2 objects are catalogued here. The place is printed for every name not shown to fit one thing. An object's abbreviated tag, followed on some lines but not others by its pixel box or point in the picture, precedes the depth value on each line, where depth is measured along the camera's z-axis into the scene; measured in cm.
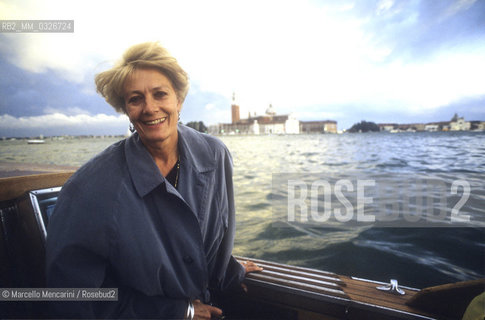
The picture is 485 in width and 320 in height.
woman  93
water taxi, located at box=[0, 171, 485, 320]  120
